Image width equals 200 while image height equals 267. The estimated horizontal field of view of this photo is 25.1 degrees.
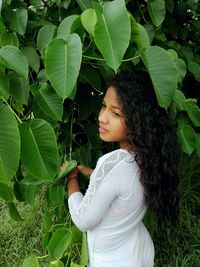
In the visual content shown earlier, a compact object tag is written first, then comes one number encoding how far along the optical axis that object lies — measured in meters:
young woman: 1.25
